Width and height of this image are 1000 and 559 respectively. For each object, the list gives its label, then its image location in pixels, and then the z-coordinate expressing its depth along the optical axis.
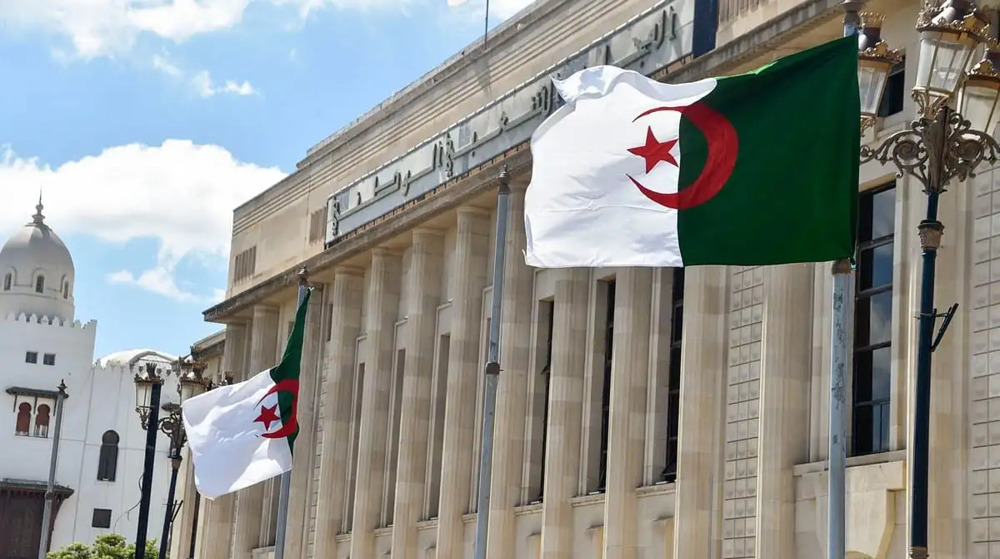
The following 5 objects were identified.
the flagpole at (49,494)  56.12
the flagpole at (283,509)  29.52
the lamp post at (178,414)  35.59
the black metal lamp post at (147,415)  33.66
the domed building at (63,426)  94.75
